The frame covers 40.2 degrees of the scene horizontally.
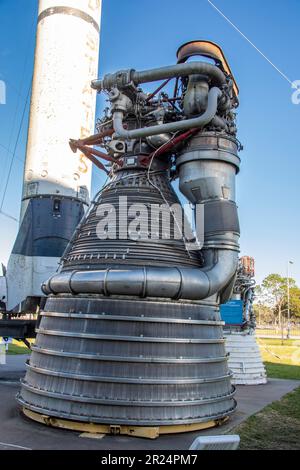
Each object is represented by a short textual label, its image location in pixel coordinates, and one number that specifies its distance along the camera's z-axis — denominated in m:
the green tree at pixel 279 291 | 68.62
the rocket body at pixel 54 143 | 13.85
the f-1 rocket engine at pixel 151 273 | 7.59
